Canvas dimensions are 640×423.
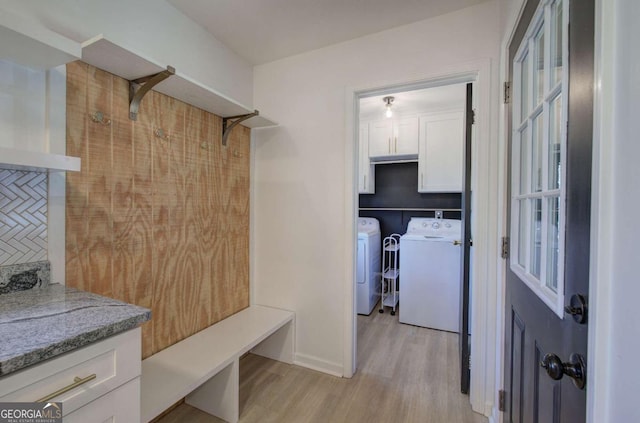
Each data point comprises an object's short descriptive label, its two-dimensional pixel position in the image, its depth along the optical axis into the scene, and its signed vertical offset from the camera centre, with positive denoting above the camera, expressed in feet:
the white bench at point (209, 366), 4.07 -2.69
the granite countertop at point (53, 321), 2.07 -1.08
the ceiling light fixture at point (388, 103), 9.16 +3.69
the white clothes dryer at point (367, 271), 9.50 -2.23
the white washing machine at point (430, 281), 8.71 -2.35
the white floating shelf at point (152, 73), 3.59 +2.08
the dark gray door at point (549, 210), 1.98 +0.01
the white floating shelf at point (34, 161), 2.67 +0.48
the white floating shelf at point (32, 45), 2.65 +1.73
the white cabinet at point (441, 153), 9.66 +2.08
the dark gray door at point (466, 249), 5.50 -0.79
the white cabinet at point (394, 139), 10.30 +2.75
